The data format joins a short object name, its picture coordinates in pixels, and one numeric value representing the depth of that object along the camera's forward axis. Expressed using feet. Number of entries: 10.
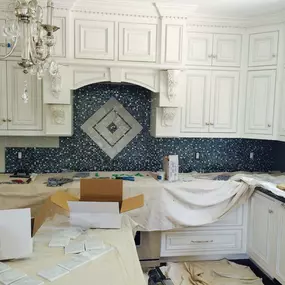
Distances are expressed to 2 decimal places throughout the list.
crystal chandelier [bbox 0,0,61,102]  4.76
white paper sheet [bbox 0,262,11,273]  4.49
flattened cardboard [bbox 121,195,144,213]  6.29
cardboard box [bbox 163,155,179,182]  10.48
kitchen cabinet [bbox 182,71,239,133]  10.98
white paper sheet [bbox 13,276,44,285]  4.13
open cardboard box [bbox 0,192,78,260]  4.79
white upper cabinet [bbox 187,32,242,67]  10.87
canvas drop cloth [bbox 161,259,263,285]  9.56
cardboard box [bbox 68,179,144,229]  6.01
